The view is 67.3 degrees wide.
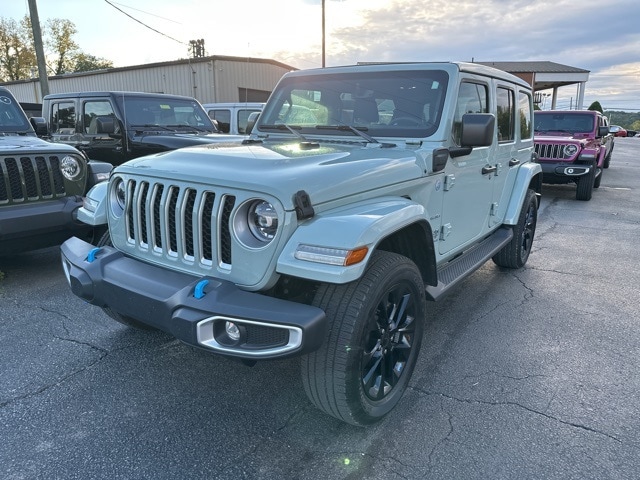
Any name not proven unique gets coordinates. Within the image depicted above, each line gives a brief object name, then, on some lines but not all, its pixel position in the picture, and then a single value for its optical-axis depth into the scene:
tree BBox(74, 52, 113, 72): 49.84
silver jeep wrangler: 2.07
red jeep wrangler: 9.86
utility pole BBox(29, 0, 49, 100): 12.41
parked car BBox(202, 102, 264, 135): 10.89
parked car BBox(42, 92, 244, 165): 7.31
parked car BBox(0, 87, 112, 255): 4.16
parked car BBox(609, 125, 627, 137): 12.53
